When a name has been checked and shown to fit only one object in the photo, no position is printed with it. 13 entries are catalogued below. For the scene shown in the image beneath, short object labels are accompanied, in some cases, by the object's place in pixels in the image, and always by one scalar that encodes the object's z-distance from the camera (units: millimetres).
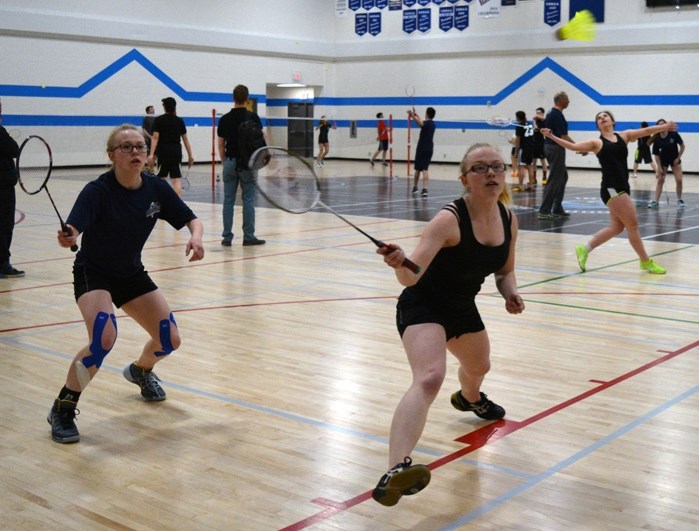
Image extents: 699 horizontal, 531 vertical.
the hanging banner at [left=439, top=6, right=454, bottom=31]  33969
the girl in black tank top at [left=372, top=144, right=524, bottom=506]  4082
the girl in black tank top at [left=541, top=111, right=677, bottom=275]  10438
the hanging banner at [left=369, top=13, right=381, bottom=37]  36219
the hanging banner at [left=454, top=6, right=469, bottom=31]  33594
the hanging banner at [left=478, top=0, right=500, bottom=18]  30016
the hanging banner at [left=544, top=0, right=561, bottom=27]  31578
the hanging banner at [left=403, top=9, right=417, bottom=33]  34844
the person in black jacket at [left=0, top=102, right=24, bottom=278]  10141
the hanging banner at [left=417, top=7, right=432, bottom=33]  34656
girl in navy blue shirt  5094
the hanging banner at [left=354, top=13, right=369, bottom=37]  36406
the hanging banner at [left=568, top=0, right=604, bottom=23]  30828
